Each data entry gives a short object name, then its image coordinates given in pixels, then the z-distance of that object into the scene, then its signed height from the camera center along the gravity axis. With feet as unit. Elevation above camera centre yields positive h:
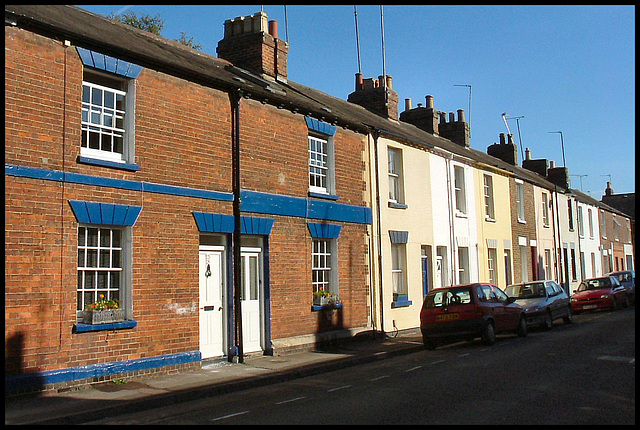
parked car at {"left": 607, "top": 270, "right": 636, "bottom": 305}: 96.73 -1.24
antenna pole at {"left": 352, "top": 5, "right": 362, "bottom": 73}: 75.54 +28.88
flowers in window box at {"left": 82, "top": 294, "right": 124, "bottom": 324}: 35.32 -1.41
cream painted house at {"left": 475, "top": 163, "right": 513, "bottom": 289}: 81.66 +6.78
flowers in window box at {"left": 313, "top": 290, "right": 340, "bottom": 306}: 51.72 -1.35
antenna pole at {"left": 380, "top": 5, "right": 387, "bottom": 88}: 78.74 +24.93
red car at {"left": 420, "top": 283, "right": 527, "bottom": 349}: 50.78 -2.96
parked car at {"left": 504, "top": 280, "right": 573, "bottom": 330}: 61.72 -2.62
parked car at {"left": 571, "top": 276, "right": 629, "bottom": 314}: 87.20 -2.99
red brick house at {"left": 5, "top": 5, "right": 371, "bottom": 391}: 33.24 +4.88
